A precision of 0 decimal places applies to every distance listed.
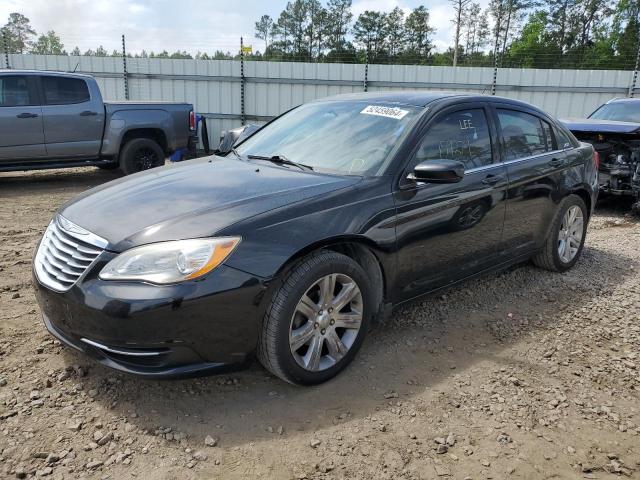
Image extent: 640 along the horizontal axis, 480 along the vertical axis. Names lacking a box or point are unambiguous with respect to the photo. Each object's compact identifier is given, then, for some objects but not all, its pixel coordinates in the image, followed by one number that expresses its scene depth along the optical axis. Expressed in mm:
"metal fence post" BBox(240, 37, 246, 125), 13953
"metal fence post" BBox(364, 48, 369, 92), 13617
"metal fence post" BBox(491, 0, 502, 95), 13379
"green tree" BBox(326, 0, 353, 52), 48219
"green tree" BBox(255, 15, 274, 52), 60406
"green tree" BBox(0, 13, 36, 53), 43509
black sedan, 2547
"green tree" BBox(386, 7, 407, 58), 49094
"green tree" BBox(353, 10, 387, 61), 48375
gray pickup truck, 8531
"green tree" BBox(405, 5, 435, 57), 49591
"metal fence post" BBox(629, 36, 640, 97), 13062
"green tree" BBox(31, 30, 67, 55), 38506
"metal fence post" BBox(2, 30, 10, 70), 14008
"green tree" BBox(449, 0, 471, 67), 42838
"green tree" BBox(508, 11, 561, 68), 47766
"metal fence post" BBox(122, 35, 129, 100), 14008
